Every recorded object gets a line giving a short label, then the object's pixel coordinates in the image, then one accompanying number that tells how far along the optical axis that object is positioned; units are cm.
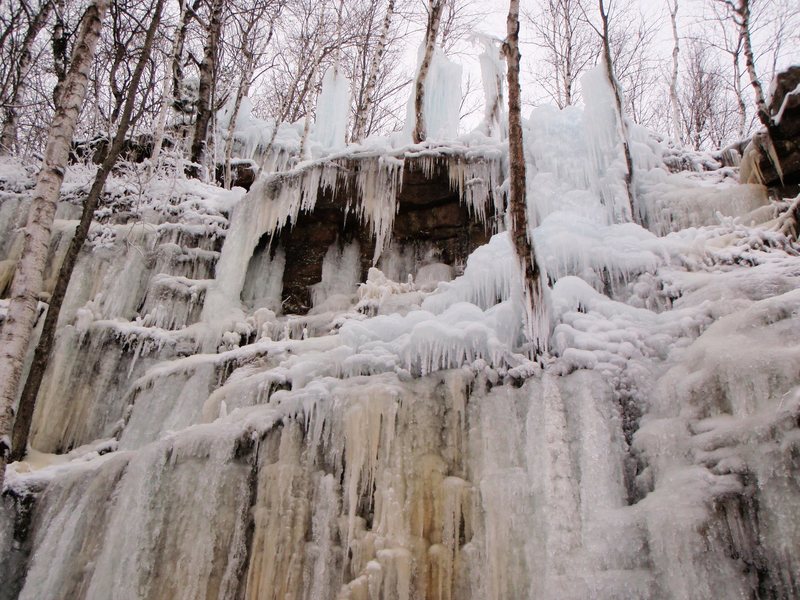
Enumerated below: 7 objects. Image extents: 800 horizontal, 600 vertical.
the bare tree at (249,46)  1168
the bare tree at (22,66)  1005
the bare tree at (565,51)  1470
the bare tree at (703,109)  1608
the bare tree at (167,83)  1014
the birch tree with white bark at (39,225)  382
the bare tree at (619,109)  729
